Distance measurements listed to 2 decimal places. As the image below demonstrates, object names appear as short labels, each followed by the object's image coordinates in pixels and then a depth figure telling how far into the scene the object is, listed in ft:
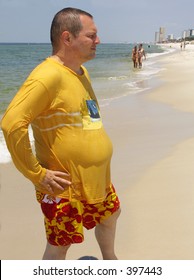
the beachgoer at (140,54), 76.05
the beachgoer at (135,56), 76.73
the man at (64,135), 5.94
